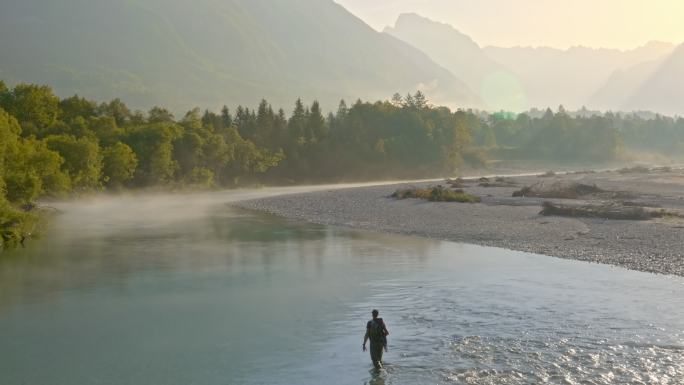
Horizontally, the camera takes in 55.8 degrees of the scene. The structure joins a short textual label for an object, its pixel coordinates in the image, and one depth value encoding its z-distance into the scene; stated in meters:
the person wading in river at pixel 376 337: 20.61
